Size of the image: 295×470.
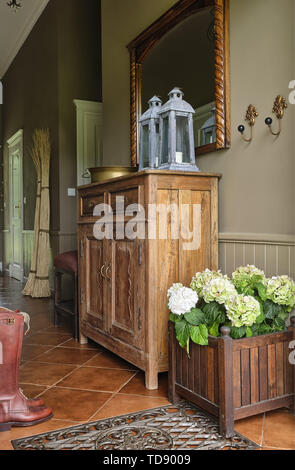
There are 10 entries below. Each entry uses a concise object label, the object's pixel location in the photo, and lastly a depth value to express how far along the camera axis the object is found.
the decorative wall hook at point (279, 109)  1.96
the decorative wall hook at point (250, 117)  2.15
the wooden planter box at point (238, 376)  1.62
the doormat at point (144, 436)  1.56
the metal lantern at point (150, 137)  2.62
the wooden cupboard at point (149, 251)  2.16
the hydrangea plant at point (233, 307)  1.69
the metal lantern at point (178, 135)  2.39
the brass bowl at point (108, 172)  2.79
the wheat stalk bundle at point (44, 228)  5.07
